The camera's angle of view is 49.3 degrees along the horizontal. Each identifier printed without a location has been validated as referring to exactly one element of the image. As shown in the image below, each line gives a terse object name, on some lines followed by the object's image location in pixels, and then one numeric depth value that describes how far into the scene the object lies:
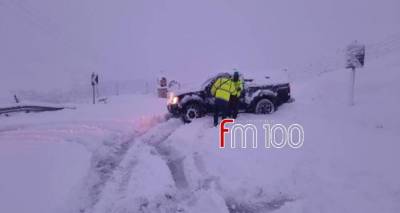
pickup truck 14.44
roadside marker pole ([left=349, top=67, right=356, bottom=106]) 14.01
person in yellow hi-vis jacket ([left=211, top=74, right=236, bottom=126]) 12.84
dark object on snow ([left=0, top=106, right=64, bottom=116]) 17.30
